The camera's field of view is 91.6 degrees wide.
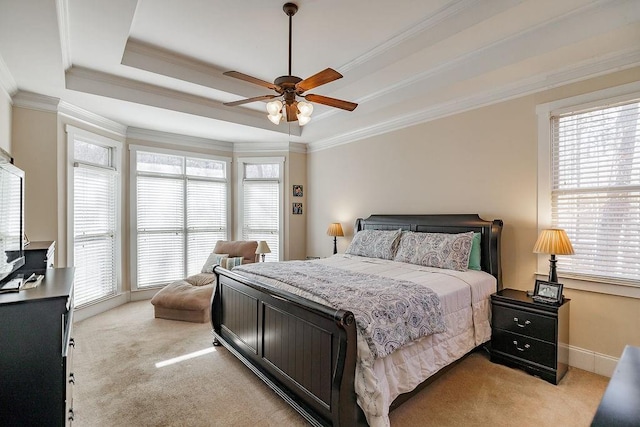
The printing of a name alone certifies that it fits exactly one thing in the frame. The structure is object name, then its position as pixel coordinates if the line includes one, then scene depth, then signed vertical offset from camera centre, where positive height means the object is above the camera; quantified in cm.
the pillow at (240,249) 502 -63
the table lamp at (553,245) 269 -30
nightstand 262 -110
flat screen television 195 -7
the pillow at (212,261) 486 -80
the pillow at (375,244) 389 -43
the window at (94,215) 407 -7
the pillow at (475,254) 327 -46
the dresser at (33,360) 155 -76
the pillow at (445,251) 322 -44
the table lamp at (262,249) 491 -61
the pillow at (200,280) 456 -103
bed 183 -95
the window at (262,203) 589 +14
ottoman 401 -121
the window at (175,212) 501 -3
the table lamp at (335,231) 507 -34
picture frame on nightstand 271 -73
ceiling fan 228 +94
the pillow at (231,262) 473 -79
